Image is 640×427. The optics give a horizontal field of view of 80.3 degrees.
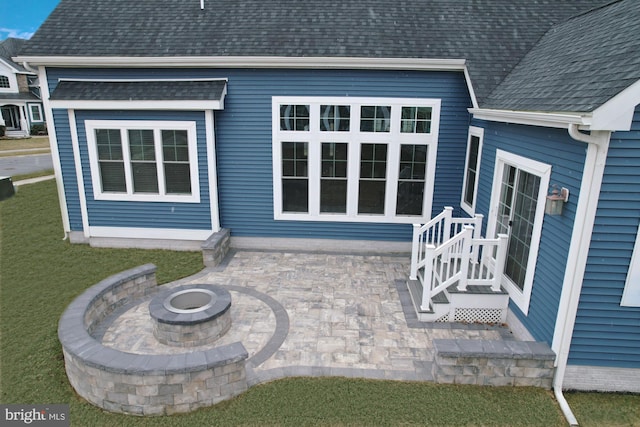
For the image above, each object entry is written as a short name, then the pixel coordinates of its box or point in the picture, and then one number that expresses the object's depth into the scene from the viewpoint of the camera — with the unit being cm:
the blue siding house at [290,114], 777
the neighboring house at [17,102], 3284
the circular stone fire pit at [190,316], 528
